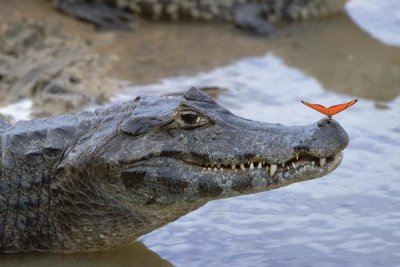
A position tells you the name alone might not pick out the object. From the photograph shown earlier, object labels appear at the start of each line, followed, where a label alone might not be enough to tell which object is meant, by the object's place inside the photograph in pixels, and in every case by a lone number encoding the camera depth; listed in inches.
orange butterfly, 312.2
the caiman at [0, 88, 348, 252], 311.0
